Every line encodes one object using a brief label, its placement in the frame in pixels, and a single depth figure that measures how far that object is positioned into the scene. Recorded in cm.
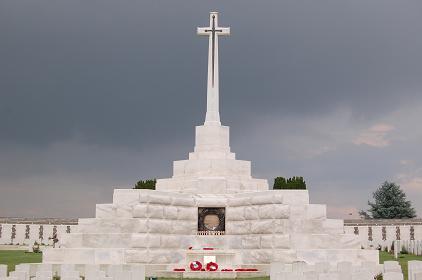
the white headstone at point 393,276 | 1089
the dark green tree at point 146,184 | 3532
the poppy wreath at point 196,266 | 2100
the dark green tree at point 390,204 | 4444
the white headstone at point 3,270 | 1262
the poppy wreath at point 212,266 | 2091
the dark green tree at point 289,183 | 3212
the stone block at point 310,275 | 1121
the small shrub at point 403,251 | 2917
